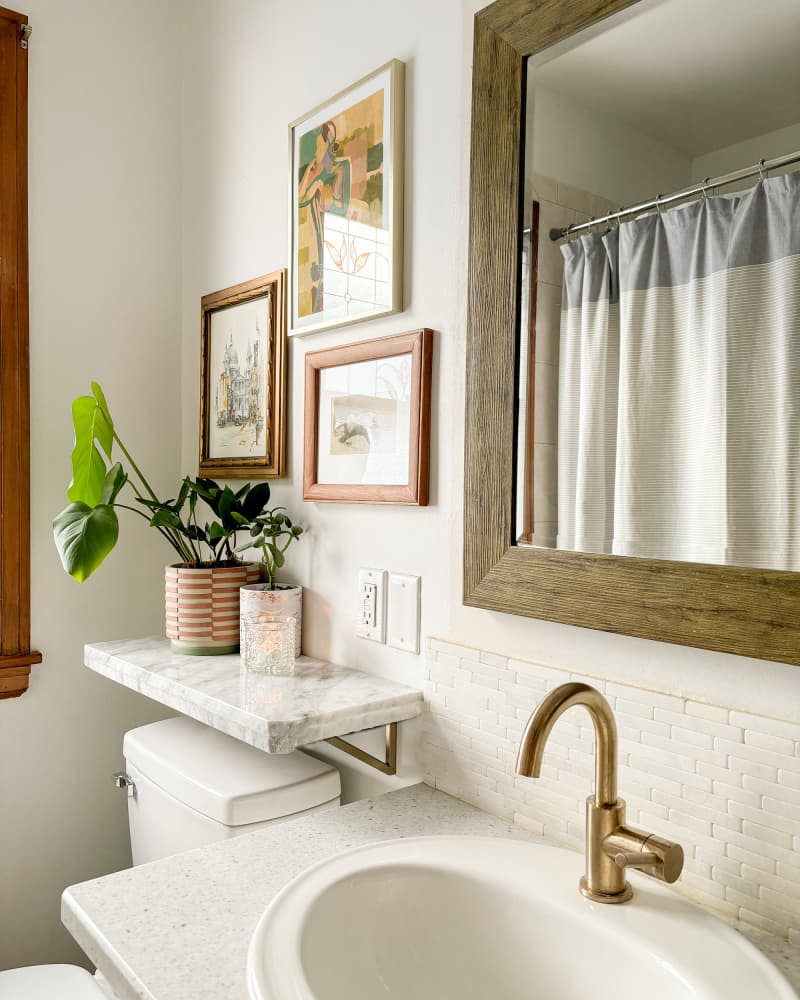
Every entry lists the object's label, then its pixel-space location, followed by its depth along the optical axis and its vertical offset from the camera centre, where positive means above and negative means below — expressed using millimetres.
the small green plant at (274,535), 1345 -94
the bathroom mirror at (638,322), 751 +178
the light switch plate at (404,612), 1184 -194
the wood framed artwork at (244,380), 1490 +204
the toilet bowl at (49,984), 1181 -764
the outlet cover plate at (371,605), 1243 -193
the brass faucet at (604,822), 734 -325
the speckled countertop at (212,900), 688 -422
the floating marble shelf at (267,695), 1039 -311
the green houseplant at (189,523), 1398 -75
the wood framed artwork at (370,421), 1160 +98
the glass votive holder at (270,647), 1289 -269
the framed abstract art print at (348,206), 1207 +451
